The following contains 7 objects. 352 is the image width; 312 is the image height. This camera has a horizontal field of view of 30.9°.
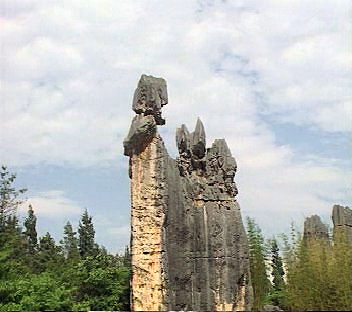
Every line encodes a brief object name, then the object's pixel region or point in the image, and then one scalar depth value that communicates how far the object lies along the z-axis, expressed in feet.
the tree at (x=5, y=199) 78.28
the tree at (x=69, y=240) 125.70
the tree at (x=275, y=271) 70.69
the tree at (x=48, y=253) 87.94
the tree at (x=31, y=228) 127.10
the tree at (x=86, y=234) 124.98
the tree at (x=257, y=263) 65.51
